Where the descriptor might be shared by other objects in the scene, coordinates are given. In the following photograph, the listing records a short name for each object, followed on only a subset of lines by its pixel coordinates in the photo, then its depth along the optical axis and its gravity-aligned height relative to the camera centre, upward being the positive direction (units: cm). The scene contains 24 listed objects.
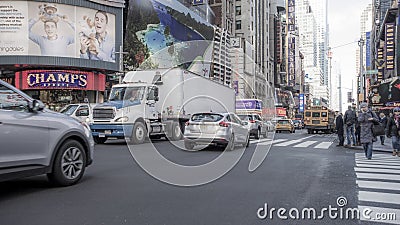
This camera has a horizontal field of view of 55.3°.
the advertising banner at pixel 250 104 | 3422 +109
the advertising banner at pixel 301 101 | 12153 +486
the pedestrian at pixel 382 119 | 1807 -10
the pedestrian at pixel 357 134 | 1786 -83
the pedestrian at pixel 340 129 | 1789 -58
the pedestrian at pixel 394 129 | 1322 -42
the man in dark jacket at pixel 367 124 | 1155 -22
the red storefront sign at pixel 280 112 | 5479 +61
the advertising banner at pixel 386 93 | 3212 +218
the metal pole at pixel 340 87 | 6750 +476
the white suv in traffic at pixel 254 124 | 2259 -48
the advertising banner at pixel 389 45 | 4527 +860
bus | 3728 -26
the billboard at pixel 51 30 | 2962 +691
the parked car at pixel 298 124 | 5856 -117
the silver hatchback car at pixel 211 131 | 1364 -54
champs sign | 3058 +292
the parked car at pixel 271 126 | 2973 -83
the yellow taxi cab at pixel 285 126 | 3840 -98
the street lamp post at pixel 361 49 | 3350 +595
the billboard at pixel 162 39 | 3688 +822
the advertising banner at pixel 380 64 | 5866 +823
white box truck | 1583 +49
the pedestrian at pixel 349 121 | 1723 -20
